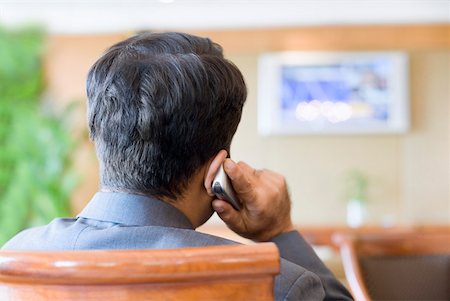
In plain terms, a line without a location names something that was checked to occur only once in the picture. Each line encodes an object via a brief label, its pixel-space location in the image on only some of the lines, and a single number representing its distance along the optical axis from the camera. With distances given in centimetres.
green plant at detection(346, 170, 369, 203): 702
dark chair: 206
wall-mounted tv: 714
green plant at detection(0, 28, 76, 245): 663
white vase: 707
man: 90
